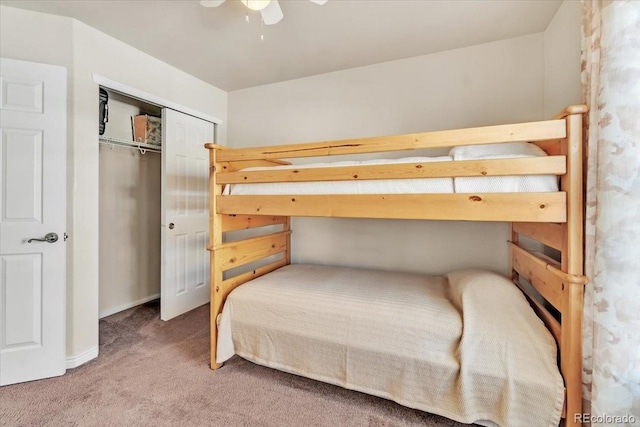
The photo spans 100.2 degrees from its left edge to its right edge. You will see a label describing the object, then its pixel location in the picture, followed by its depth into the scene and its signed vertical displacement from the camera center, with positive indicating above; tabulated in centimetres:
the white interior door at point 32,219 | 165 -6
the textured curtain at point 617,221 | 89 -2
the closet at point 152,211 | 257 +0
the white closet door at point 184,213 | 253 -2
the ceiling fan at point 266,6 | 147 +115
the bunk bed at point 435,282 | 114 -41
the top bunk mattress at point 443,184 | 121 +16
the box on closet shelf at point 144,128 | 272 +86
